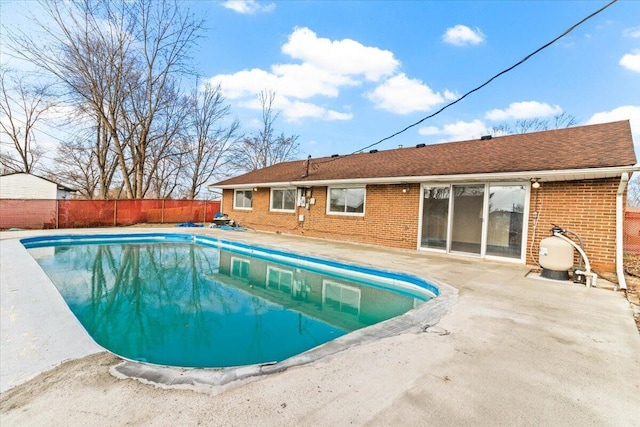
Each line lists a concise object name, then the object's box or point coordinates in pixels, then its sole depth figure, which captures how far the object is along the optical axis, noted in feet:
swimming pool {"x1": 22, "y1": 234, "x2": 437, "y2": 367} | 11.72
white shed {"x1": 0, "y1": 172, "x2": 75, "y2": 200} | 64.69
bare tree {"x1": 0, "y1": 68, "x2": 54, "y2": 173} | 67.58
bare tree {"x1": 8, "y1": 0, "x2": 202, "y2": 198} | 54.39
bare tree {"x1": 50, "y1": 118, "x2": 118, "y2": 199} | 69.15
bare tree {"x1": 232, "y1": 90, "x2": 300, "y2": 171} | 90.33
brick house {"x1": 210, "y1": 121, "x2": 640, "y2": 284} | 20.18
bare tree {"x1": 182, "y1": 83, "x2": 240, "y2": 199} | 81.30
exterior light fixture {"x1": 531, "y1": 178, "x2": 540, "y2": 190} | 22.26
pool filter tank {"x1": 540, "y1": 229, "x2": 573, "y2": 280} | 18.17
